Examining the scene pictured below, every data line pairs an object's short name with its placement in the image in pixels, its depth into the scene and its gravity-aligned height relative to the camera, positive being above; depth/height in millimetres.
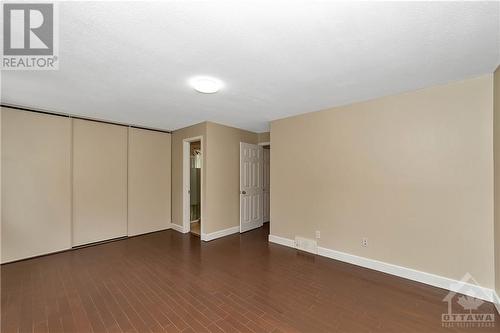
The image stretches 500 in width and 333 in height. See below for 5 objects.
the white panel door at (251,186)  4871 -452
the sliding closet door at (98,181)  3928 -266
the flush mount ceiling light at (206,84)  2354 +986
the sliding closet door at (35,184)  3229 -259
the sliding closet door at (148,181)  4641 -317
